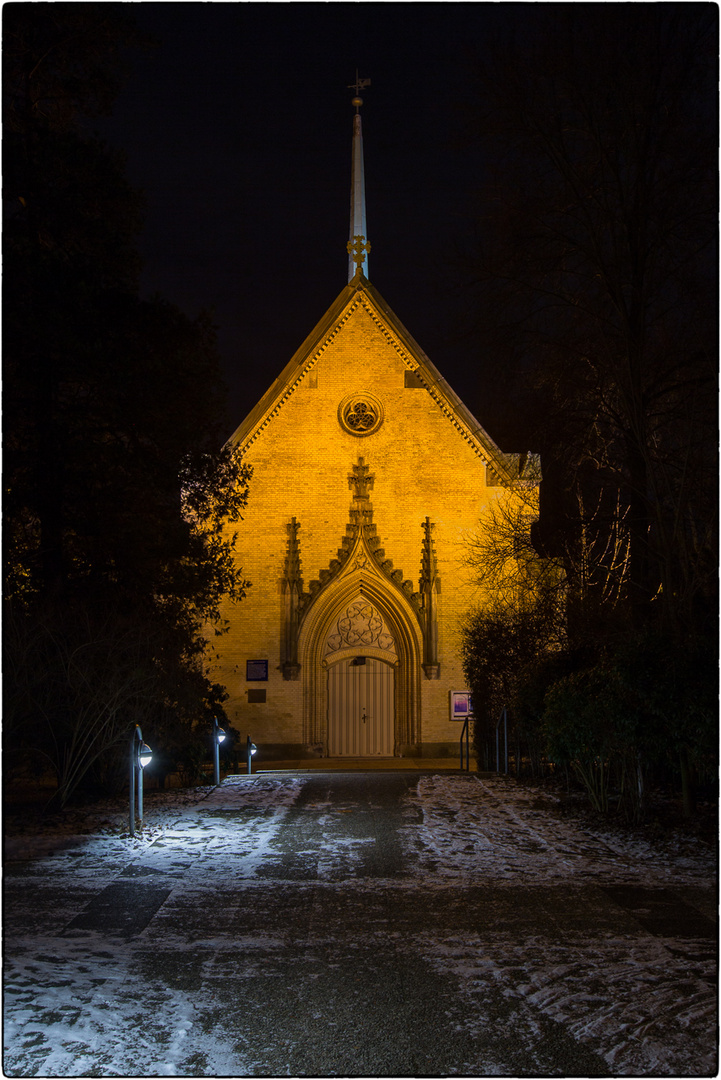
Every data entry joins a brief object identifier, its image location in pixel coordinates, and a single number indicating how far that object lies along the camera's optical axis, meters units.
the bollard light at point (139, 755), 9.90
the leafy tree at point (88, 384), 12.82
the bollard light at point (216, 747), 15.14
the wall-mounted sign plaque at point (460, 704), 25.11
